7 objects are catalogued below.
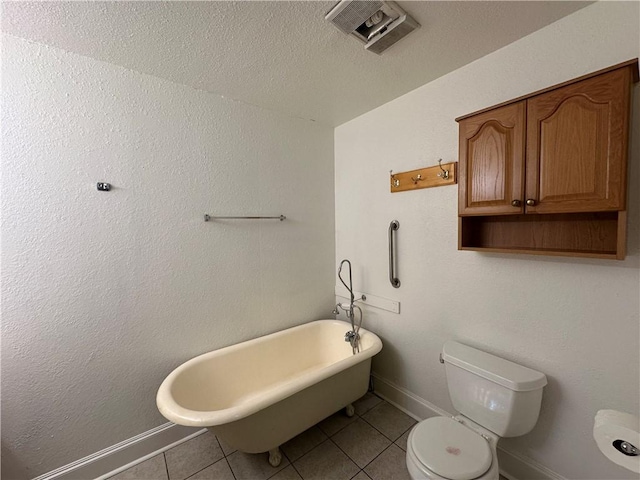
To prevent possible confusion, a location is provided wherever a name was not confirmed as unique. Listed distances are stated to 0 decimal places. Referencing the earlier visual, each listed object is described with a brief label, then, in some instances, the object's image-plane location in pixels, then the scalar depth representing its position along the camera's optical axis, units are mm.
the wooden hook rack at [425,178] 1625
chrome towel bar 1837
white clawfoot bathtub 1342
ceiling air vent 1095
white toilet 1106
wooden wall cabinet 984
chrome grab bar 1961
